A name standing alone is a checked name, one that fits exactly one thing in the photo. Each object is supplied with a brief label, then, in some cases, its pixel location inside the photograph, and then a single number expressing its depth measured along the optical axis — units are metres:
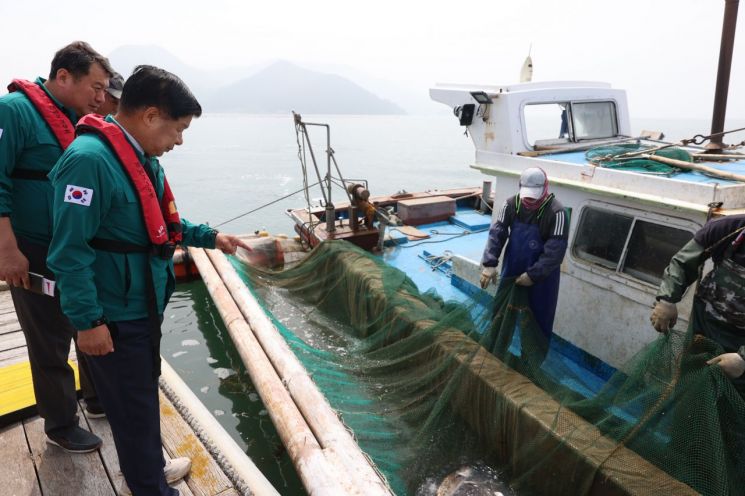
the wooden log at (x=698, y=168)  3.87
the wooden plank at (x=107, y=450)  2.59
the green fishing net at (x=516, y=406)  2.53
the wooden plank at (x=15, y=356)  3.70
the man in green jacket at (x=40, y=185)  2.32
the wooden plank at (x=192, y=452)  2.57
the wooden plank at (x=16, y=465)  2.49
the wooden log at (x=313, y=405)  2.58
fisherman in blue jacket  4.00
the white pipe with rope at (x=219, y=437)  2.60
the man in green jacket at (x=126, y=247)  1.75
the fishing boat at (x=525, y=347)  2.67
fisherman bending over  2.91
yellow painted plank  3.04
